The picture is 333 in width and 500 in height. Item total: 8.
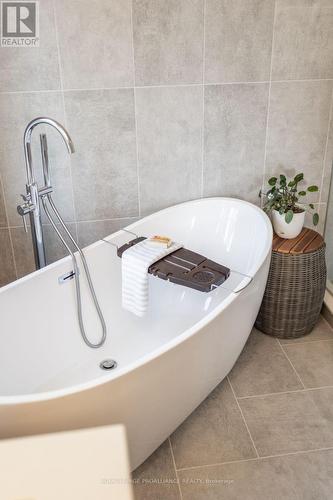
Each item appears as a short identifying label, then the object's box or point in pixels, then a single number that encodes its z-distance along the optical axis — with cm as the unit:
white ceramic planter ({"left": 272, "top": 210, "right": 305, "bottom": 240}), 253
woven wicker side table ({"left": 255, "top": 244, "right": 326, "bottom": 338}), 247
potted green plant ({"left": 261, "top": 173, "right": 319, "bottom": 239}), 253
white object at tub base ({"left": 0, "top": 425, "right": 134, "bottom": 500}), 92
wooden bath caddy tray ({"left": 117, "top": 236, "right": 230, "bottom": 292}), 216
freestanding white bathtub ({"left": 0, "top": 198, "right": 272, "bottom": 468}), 150
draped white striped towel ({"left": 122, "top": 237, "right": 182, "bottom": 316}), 223
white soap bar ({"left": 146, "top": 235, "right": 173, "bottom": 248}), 235
